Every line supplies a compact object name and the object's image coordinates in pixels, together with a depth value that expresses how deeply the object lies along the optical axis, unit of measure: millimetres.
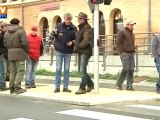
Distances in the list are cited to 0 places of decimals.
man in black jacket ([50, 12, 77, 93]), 13234
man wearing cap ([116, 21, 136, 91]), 13961
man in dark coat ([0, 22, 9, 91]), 14688
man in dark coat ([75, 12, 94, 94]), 12914
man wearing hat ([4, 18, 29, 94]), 13453
